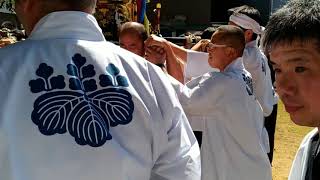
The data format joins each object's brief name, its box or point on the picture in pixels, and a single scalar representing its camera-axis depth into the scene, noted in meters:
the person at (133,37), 2.98
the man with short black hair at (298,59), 1.24
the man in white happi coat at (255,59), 4.14
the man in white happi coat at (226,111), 3.06
